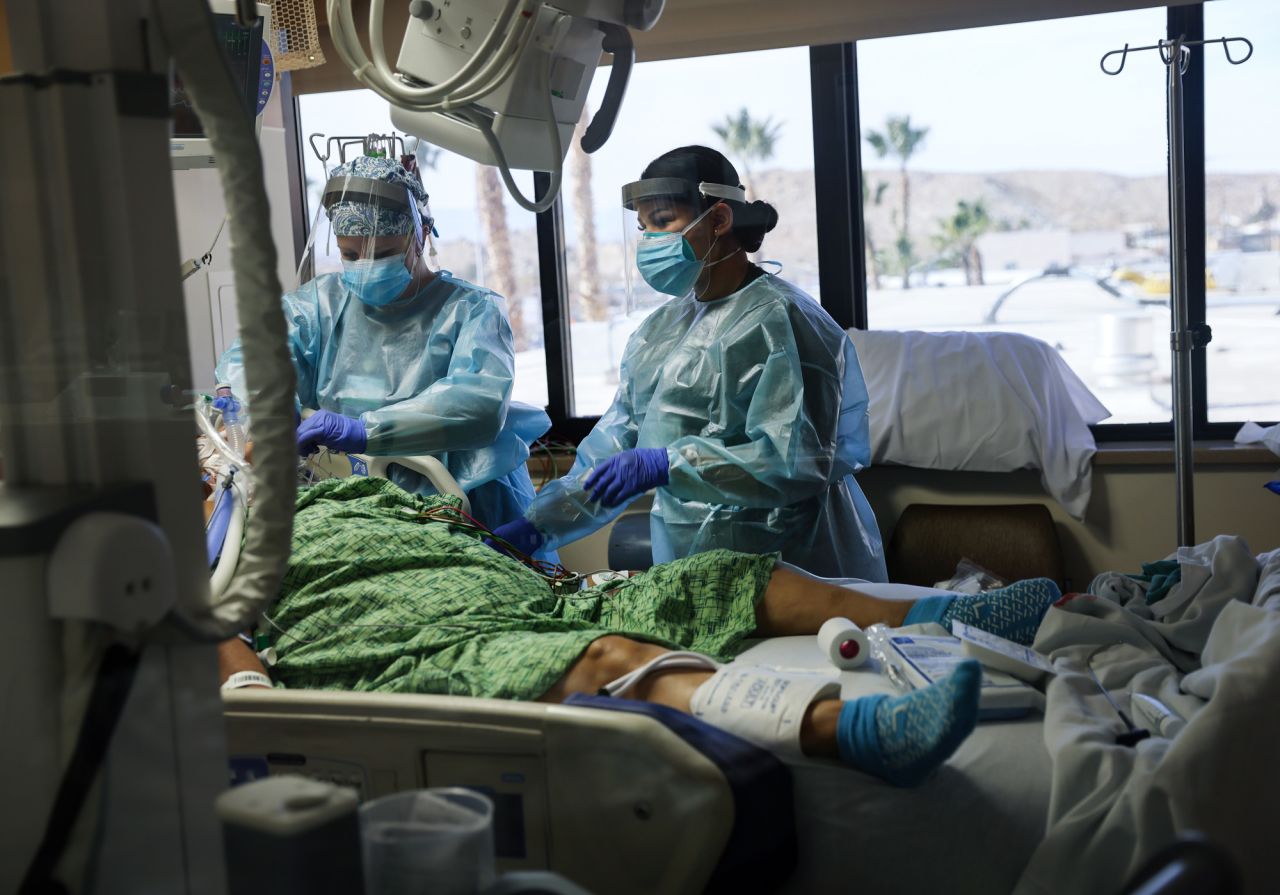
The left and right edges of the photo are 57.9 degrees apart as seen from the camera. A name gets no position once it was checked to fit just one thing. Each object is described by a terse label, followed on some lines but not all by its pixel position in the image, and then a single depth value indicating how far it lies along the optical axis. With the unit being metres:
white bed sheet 1.38
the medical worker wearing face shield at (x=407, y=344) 2.60
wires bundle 2.27
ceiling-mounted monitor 0.96
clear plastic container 0.92
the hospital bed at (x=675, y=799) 1.37
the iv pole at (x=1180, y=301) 2.65
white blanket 1.30
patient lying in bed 1.45
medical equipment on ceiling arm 1.71
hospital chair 2.93
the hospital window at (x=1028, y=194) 2.94
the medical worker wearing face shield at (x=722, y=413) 2.42
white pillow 2.98
